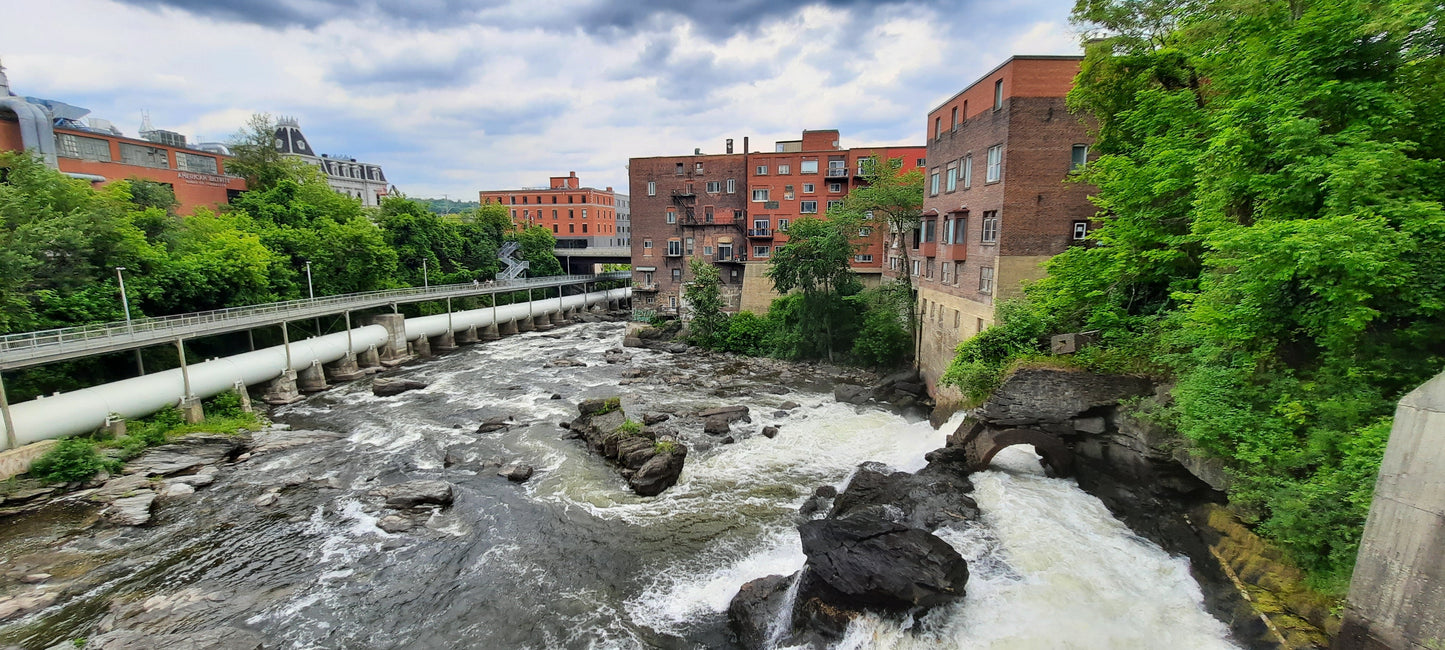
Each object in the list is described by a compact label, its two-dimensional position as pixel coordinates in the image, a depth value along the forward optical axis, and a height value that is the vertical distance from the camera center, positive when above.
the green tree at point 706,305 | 44.06 -4.63
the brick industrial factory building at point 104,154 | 35.78 +7.27
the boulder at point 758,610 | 11.81 -8.10
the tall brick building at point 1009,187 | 21.30 +2.36
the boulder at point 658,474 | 18.70 -7.89
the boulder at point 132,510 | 16.20 -7.78
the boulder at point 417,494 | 17.80 -8.03
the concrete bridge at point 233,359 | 19.42 -5.66
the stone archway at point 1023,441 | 16.58 -6.26
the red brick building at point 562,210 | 95.62 +6.68
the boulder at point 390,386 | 30.75 -7.79
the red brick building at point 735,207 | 48.16 +3.74
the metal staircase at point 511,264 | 65.06 -1.87
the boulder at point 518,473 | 20.00 -8.21
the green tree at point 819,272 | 34.97 -1.72
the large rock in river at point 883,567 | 11.61 -7.03
